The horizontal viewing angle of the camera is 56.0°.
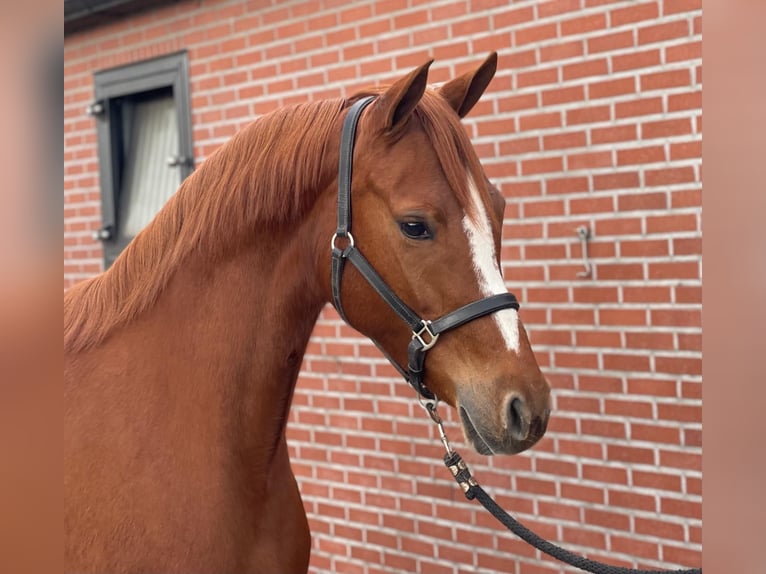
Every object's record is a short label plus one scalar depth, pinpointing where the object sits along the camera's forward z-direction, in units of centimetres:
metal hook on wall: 276
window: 434
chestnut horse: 160
